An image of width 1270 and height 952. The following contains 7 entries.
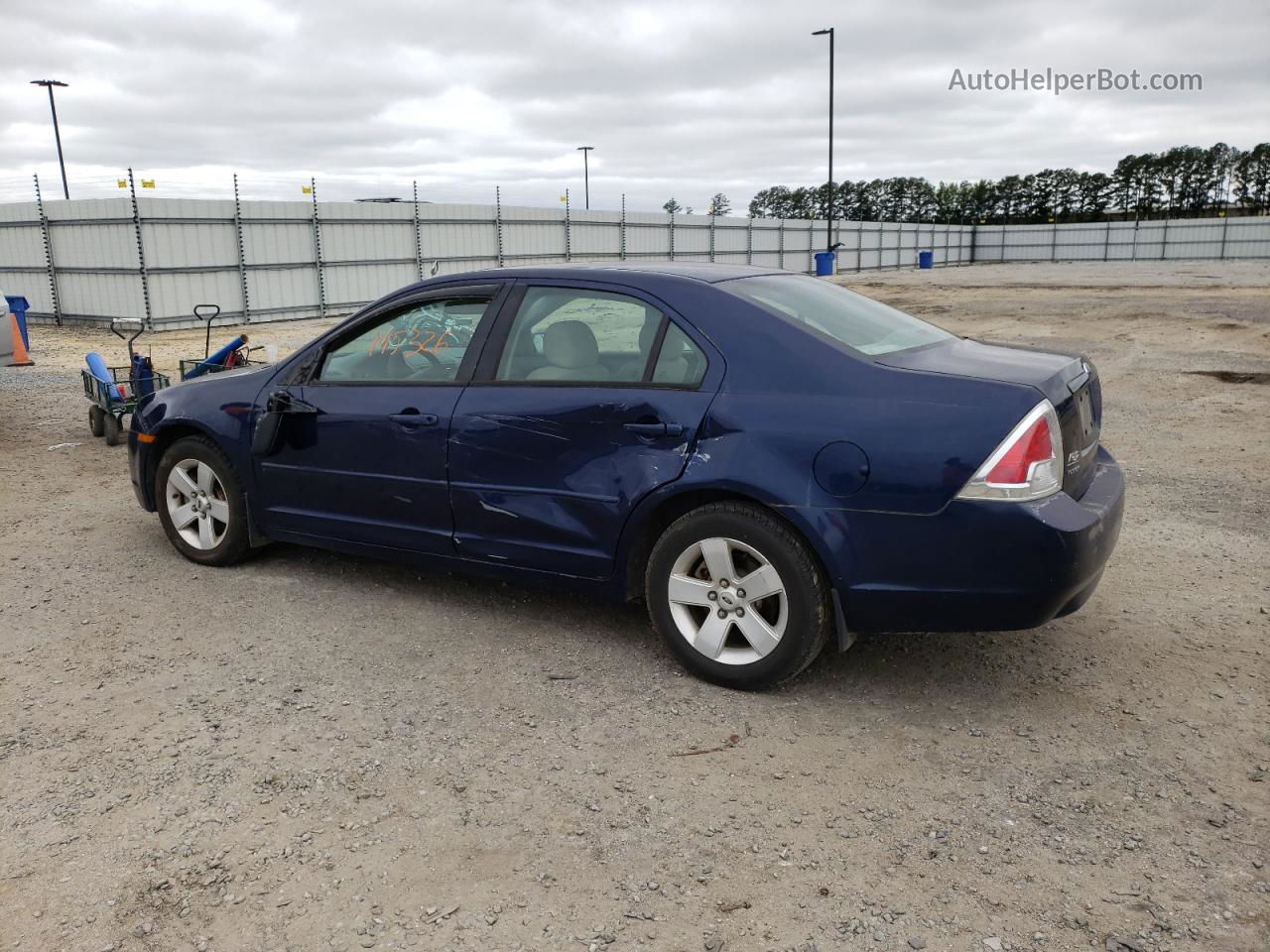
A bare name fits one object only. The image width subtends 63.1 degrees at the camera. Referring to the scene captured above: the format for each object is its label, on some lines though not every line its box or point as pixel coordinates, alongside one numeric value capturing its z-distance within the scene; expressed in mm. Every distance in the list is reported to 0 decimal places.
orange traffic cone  9542
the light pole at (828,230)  38375
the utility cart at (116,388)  8531
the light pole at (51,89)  29531
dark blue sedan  3367
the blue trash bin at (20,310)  14630
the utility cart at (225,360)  8109
